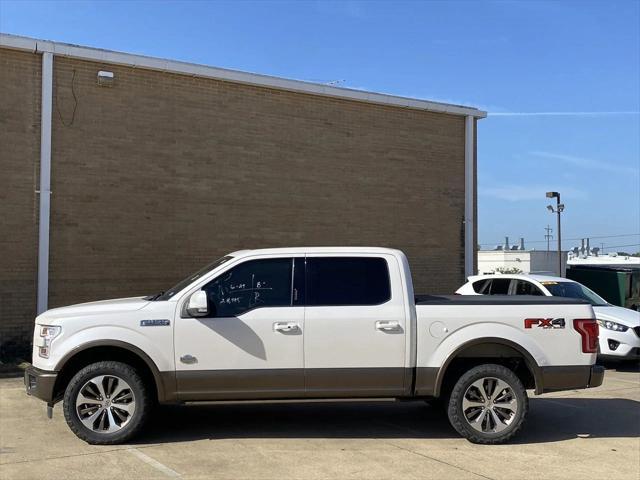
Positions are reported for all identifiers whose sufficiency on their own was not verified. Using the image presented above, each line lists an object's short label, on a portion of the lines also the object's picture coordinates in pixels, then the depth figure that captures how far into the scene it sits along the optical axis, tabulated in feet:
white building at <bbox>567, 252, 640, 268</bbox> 186.78
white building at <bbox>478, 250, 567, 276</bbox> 139.23
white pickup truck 21.11
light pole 99.56
